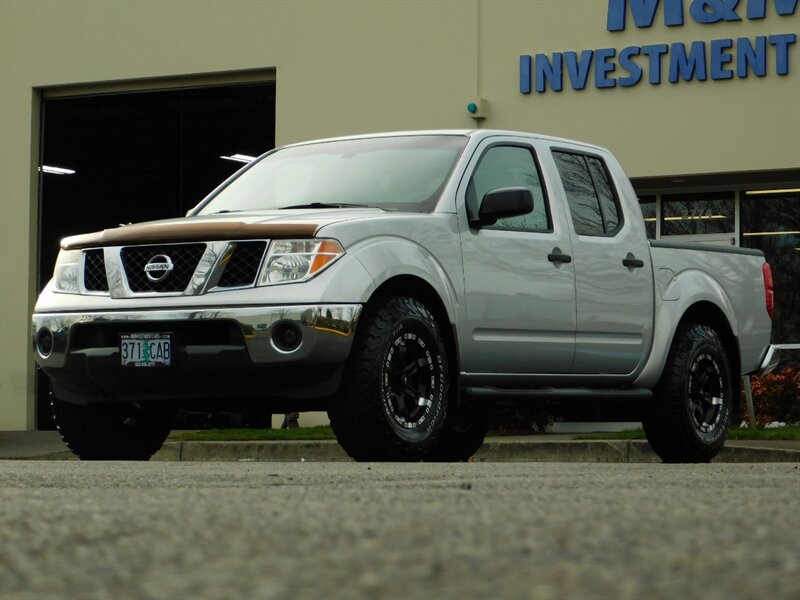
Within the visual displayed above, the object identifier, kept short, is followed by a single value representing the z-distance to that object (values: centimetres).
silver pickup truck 744
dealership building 1795
